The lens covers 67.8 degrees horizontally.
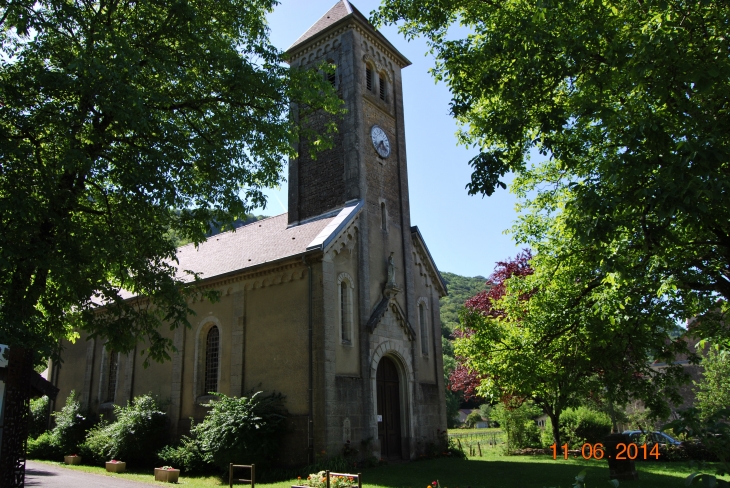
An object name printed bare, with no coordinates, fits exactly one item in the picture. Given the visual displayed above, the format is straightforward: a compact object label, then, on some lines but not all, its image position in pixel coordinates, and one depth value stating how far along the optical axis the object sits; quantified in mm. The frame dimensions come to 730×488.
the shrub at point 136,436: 19516
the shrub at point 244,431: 16047
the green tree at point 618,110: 7832
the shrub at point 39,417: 25745
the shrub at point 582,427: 25828
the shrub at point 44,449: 22848
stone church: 17312
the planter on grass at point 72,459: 20969
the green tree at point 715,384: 30172
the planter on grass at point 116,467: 18594
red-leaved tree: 25844
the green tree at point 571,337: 12102
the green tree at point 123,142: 9656
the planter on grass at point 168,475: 15922
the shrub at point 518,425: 26422
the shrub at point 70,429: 22641
